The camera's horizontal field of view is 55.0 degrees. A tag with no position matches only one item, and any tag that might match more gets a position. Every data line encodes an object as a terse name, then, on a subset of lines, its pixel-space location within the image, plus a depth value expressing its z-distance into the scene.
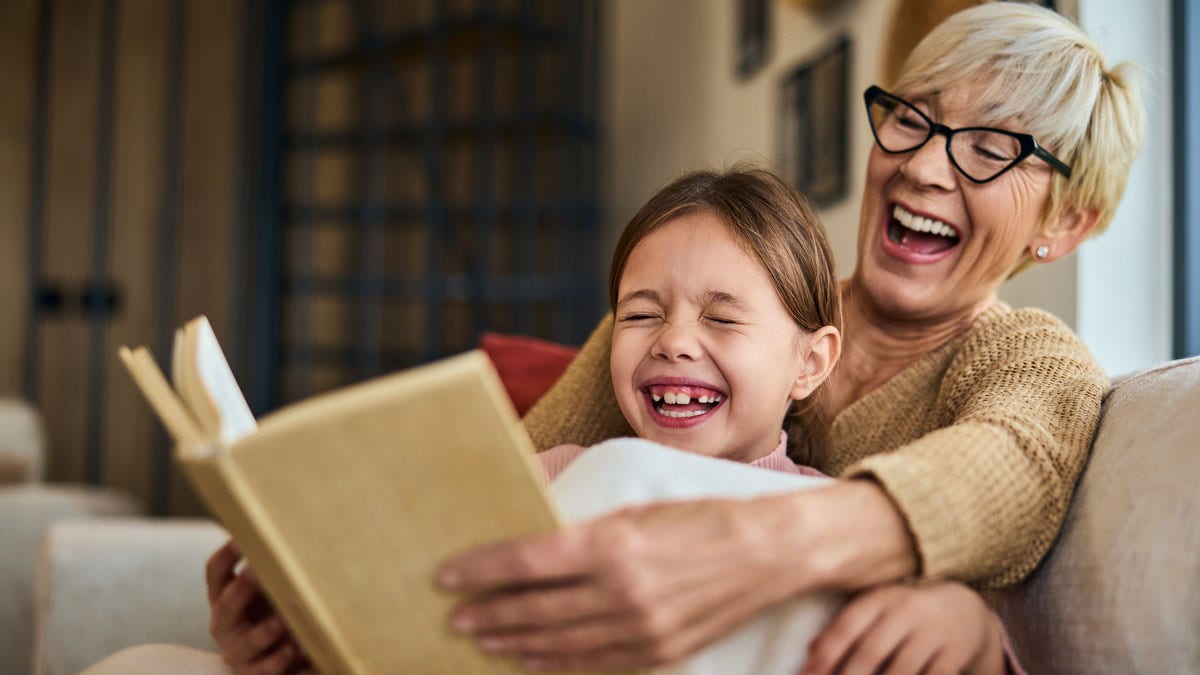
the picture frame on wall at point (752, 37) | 2.93
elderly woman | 0.66
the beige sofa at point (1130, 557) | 0.80
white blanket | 0.72
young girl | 0.96
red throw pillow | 1.70
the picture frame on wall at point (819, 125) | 2.42
